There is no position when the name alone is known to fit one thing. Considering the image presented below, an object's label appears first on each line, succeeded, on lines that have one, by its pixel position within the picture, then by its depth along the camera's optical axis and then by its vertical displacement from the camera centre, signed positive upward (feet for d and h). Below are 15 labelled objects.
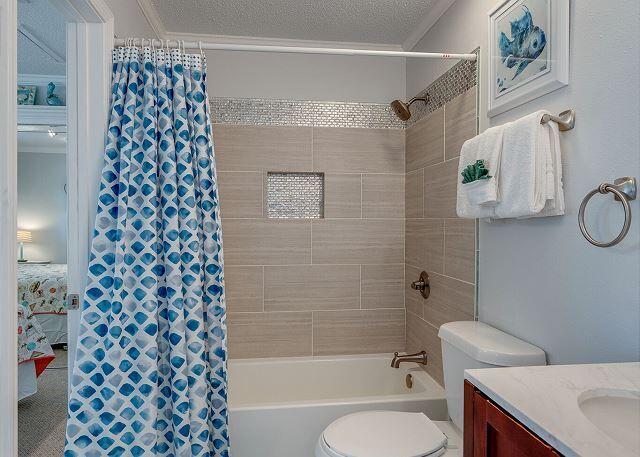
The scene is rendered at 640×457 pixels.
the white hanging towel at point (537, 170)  4.57 +0.62
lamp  14.90 -0.39
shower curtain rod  5.71 +2.45
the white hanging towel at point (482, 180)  5.18 +0.58
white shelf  10.94 +2.86
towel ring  3.66 +0.27
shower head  8.32 +2.31
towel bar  4.48 +1.14
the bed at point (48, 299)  12.31 -2.05
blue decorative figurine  11.13 +3.33
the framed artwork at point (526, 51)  4.61 +2.11
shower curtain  5.18 -0.68
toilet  5.00 -2.60
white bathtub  6.79 -3.06
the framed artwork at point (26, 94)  11.24 +3.45
